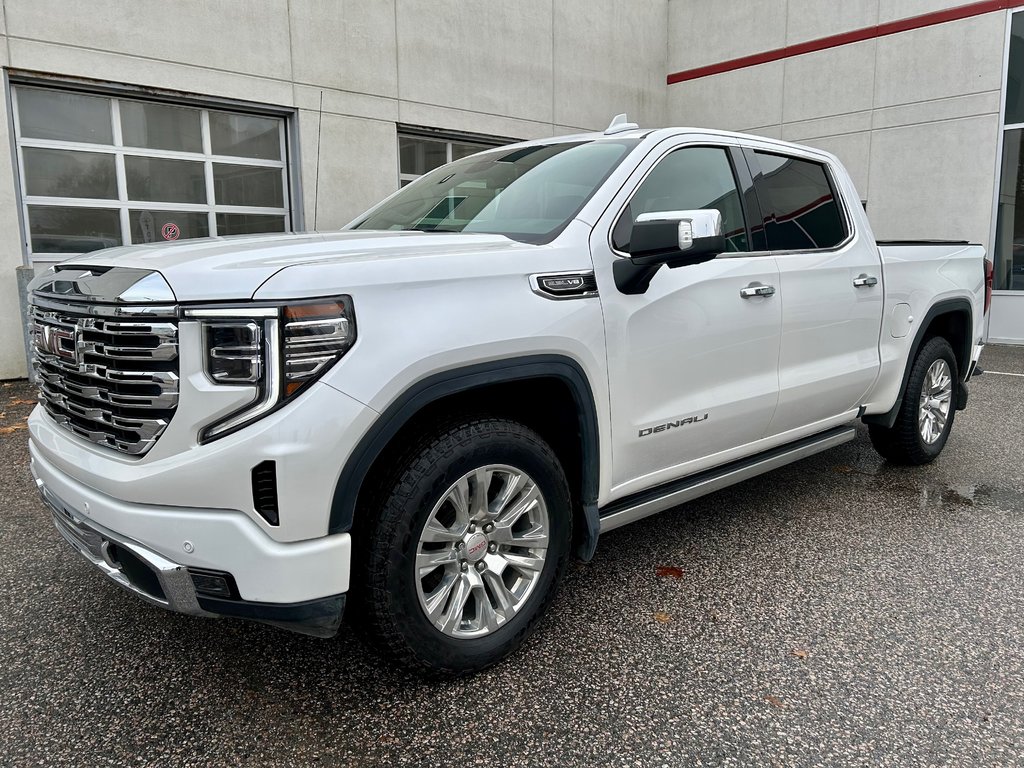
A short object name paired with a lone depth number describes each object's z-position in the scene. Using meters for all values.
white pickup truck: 2.07
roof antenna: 3.70
